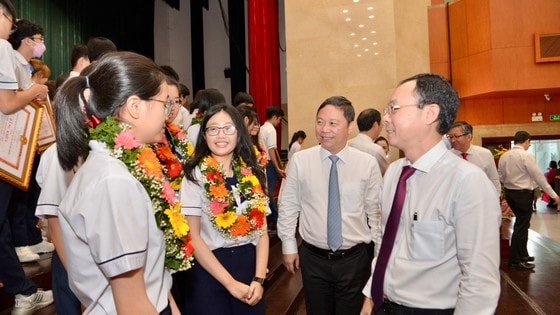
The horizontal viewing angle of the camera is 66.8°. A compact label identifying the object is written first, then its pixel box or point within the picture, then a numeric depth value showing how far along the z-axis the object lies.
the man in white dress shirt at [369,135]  3.56
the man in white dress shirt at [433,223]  1.33
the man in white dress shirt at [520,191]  5.29
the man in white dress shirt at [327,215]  2.39
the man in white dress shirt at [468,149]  5.05
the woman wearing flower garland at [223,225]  1.99
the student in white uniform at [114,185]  1.04
